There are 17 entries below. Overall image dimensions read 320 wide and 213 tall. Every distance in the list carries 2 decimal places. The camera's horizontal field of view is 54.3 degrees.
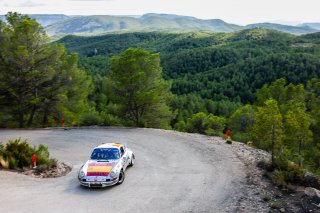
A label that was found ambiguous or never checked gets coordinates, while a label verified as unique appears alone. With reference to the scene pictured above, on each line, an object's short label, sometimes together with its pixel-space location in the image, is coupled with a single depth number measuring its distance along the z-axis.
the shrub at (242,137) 41.22
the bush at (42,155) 17.61
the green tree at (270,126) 15.41
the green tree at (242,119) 54.33
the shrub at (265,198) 12.70
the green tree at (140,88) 31.72
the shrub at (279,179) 14.09
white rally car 14.26
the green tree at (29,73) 29.64
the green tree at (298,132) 31.92
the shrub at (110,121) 31.61
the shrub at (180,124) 65.10
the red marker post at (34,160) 16.91
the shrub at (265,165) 16.01
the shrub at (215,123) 46.18
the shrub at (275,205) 12.05
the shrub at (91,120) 31.67
